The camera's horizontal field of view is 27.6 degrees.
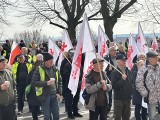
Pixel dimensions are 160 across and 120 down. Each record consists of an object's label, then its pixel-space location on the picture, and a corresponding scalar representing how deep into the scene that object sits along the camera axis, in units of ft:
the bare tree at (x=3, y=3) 64.23
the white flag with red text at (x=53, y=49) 36.68
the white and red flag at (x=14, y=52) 32.73
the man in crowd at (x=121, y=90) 22.33
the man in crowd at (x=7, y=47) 57.36
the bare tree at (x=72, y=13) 77.25
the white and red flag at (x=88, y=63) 23.84
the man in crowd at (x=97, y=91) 20.48
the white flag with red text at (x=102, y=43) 34.37
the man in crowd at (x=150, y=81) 21.04
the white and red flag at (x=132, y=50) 34.15
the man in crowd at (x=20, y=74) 31.30
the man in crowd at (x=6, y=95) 20.31
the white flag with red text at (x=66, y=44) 36.69
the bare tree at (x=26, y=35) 234.97
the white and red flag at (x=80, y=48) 21.79
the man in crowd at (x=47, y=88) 22.06
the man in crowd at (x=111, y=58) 29.94
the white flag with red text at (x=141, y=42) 36.52
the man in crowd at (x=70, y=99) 29.09
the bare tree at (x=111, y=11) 67.62
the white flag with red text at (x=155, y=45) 41.35
